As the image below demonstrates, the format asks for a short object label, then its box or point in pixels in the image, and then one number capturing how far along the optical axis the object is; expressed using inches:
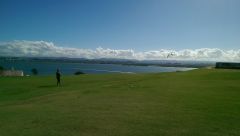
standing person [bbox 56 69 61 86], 705.7
